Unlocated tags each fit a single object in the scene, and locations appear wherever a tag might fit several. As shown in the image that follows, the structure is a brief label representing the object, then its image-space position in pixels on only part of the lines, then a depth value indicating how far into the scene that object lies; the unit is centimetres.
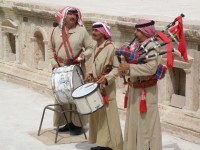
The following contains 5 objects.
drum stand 1595
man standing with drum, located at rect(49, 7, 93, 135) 1590
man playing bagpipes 1308
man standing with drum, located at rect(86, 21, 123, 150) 1447
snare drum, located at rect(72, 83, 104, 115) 1402
